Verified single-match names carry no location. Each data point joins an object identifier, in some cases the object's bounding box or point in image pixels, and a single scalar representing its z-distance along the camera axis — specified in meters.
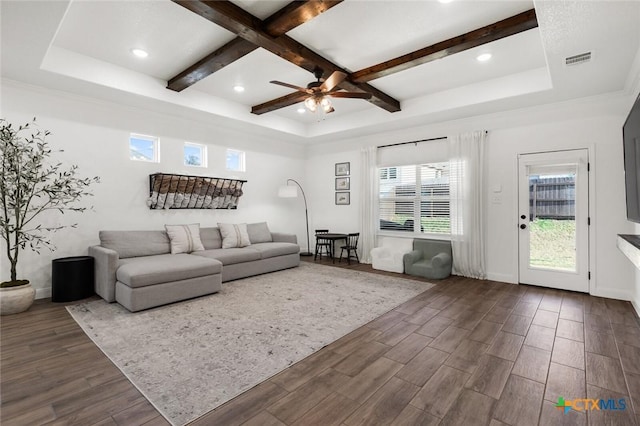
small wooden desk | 6.32
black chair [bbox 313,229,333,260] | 6.85
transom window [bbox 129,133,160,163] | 4.82
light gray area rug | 2.03
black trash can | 3.71
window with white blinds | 5.58
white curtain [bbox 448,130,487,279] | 4.95
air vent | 2.94
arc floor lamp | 6.51
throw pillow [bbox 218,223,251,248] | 5.39
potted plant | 3.35
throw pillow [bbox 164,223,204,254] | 4.75
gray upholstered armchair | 4.92
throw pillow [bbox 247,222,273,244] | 5.99
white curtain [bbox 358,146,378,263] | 6.33
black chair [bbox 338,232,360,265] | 6.36
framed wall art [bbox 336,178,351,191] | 6.93
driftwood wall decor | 4.90
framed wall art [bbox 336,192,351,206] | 6.92
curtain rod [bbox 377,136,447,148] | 5.49
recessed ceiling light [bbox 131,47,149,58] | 3.53
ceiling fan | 3.64
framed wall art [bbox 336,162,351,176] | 6.91
